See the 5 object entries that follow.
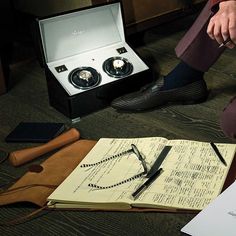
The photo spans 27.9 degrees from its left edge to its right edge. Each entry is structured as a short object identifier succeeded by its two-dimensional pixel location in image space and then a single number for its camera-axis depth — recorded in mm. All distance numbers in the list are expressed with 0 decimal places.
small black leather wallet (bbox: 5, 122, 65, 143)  1335
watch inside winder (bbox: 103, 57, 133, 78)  1545
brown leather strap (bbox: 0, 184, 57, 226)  1013
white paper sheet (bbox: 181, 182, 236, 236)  855
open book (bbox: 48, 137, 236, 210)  987
